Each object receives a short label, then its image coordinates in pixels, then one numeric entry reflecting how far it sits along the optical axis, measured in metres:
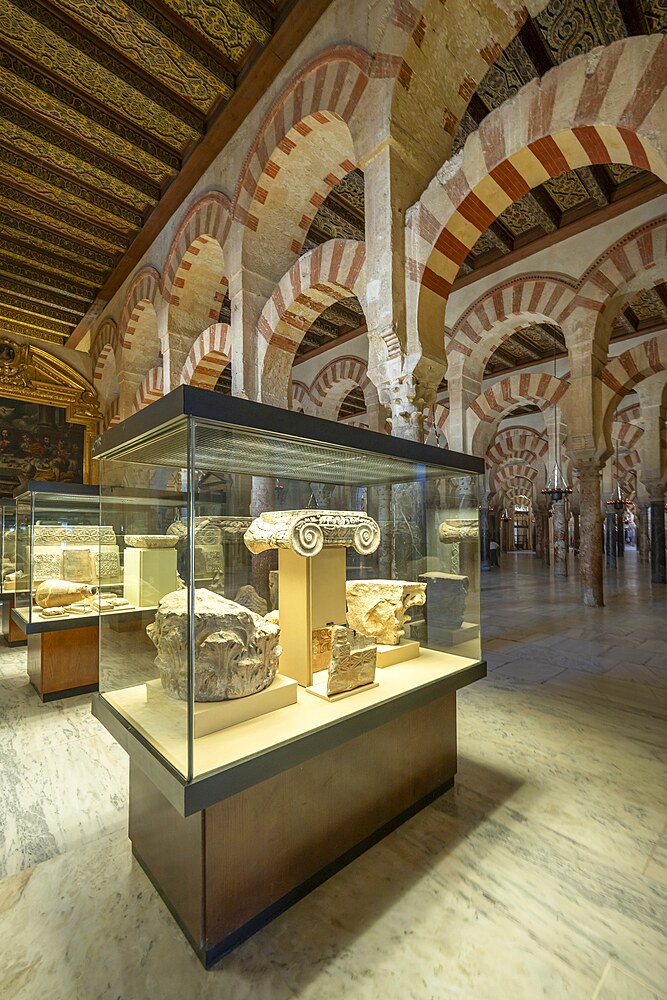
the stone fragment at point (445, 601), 2.65
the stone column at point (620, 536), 16.69
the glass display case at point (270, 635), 1.36
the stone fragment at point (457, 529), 2.64
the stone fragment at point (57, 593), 3.75
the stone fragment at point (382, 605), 2.38
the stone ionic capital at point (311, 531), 1.88
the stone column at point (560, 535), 11.65
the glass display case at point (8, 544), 5.19
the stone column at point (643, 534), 15.20
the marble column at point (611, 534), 15.54
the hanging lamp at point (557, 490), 8.73
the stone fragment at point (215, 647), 1.42
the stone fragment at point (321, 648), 1.97
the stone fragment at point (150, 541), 1.71
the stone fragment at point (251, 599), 2.01
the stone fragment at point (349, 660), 1.79
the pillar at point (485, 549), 12.18
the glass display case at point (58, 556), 3.70
